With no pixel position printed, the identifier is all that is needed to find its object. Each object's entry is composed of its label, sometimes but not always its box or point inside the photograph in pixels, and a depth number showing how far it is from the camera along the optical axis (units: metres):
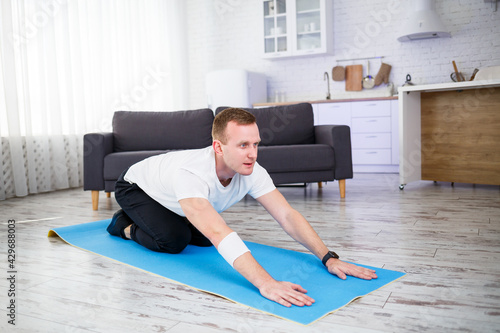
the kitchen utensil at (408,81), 5.62
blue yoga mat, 1.49
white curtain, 4.23
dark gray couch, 3.50
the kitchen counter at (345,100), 5.32
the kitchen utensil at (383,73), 5.79
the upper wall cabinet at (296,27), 5.82
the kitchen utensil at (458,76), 5.30
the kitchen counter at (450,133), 3.81
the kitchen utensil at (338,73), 5.99
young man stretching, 1.54
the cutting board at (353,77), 5.94
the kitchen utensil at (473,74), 5.27
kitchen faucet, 6.08
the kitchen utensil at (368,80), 5.87
